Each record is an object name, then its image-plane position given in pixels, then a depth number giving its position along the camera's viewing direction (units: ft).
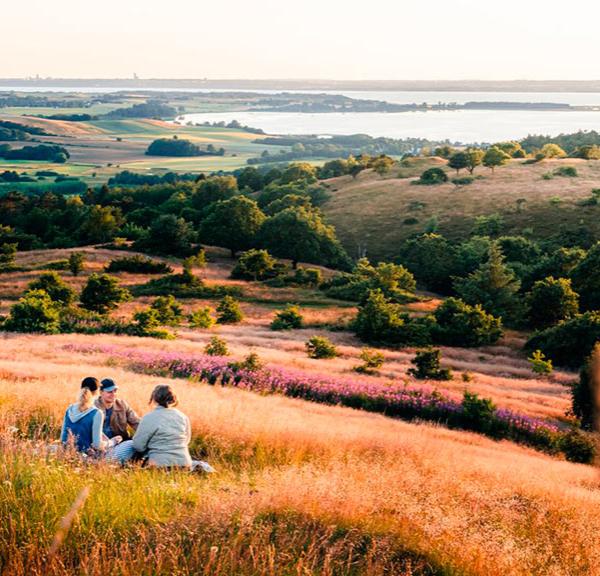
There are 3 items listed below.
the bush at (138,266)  235.61
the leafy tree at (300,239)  281.13
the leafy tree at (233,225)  294.46
